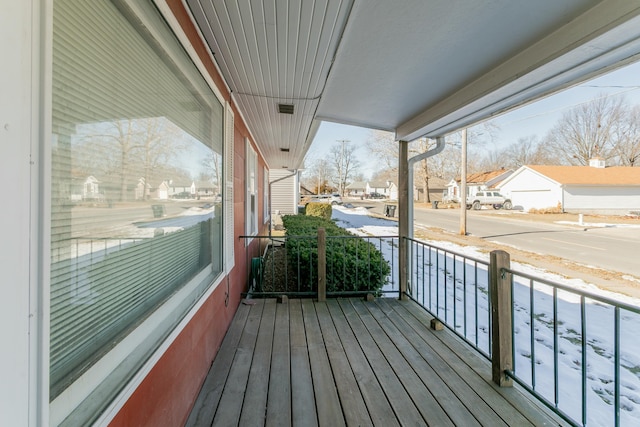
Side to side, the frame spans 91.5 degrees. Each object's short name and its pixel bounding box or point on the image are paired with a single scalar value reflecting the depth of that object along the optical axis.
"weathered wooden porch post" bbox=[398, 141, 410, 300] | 3.64
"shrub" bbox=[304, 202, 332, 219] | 13.38
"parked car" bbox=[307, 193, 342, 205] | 32.13
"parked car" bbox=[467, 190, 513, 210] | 26.86
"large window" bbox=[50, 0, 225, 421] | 0.74
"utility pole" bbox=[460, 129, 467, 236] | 11.56
